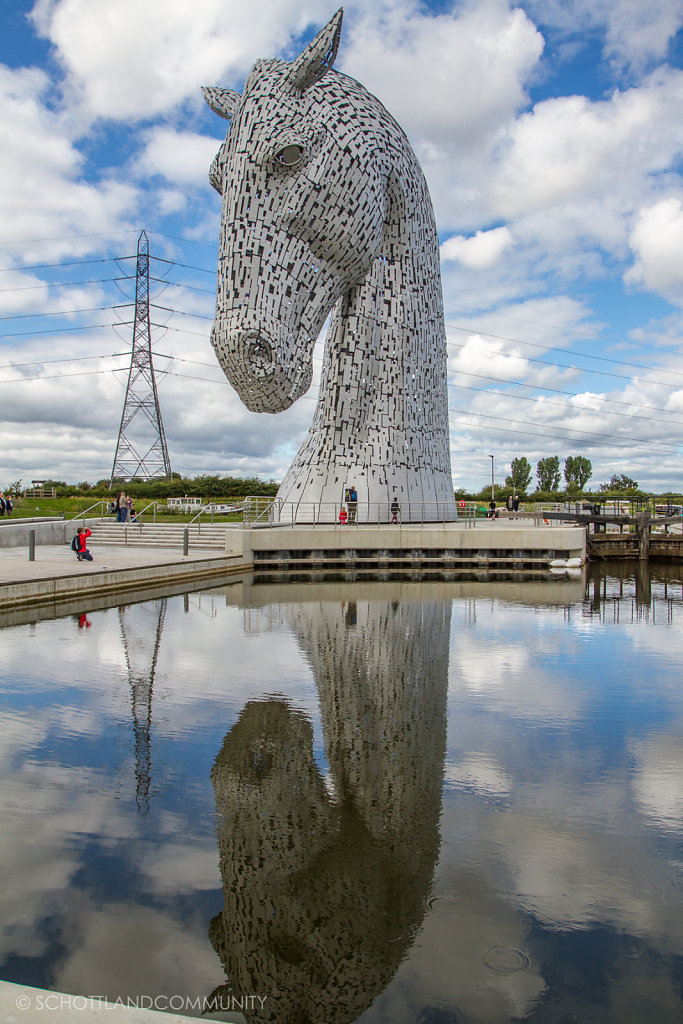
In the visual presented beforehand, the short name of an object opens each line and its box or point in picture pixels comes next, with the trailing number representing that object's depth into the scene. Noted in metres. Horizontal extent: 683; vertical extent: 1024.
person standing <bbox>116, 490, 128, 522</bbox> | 23.64
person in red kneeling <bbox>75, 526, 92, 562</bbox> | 16.00
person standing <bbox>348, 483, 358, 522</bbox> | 20.88
